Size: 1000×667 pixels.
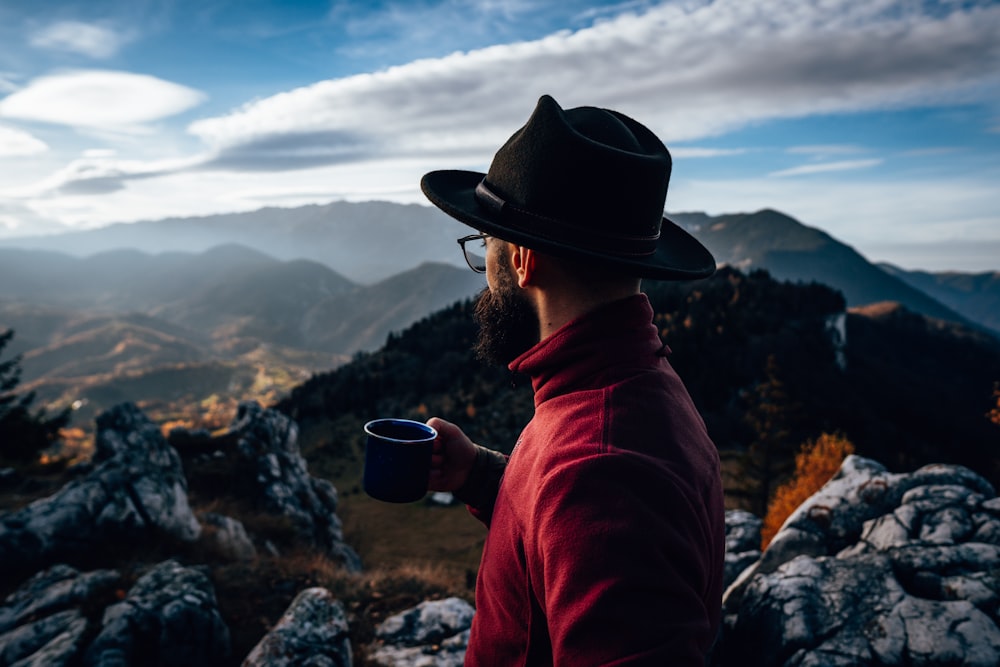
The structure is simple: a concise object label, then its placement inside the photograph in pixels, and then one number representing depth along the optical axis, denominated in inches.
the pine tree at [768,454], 1095.0
